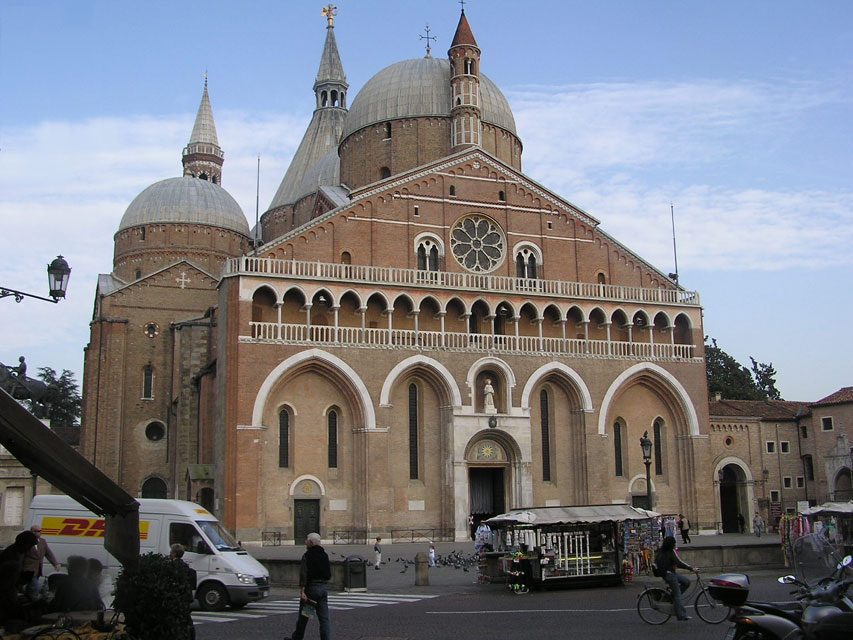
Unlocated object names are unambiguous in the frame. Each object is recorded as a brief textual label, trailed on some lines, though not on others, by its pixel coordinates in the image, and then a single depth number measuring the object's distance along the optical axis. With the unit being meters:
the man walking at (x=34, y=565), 11.77
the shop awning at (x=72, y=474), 8.84
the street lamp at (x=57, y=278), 14.59
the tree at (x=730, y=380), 64.12
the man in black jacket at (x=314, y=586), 12.25
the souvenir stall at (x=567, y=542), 20.27
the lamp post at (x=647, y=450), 27.73
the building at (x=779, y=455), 45.56
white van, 17.75
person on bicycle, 14.86
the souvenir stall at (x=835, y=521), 24.11
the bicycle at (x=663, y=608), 14.87
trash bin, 21.02
